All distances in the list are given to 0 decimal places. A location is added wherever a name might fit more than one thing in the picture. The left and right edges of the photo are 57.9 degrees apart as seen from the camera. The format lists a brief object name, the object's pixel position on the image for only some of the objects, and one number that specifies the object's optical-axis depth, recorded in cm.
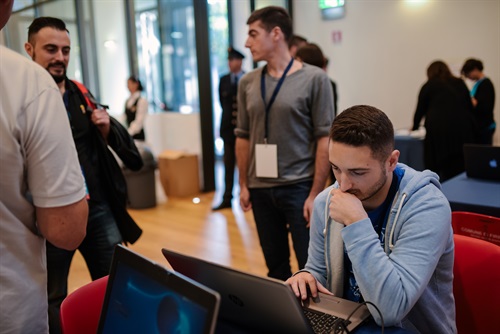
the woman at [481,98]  406
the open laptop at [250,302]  93
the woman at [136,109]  539
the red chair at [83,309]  125
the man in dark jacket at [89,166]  188
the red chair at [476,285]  137
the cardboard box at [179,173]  529
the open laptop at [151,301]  72
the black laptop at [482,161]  250
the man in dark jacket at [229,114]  473
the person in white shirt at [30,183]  94
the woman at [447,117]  379
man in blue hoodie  112
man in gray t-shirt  217
